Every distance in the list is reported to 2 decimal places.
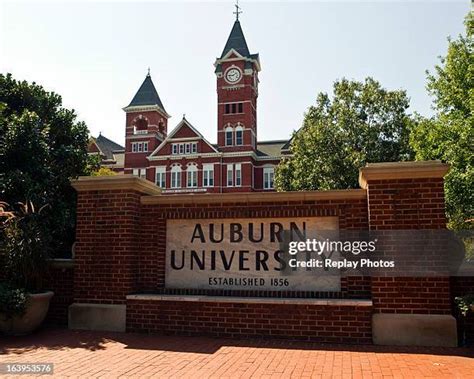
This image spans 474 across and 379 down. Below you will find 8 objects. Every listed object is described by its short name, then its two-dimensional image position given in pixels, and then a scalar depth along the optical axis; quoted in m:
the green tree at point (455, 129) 16.91
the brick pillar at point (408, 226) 6.07
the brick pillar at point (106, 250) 7.21
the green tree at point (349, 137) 25.37
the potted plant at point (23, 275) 6.59
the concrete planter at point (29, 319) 6.68
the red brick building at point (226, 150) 46.53
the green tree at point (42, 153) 9.54
